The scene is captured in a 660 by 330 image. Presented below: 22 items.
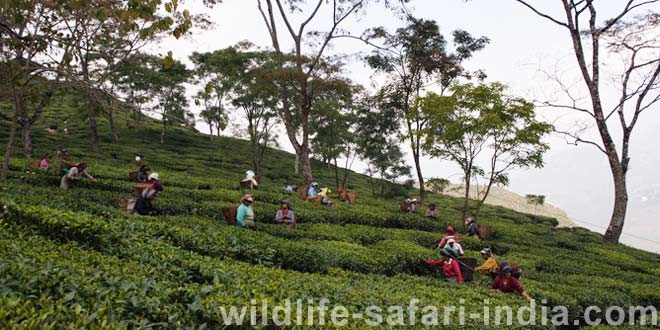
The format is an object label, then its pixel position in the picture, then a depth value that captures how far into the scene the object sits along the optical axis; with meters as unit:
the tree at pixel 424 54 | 27.67
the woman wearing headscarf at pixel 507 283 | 10.42
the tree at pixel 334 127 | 42.09
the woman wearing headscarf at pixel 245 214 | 13.40
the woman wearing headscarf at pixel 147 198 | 13.20
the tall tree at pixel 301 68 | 25.30
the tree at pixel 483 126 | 19.67
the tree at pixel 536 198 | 49.49
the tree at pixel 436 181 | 25.10
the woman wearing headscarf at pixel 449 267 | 11.89
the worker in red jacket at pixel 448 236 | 13.06
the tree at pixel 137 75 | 35.20
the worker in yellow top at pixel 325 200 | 21.14
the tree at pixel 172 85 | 39.72
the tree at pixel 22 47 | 6.84
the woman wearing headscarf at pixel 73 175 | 14.96
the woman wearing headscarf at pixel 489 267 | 11.42
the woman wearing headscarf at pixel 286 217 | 15.23
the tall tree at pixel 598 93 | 22.97
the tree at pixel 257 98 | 27.72
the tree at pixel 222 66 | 33.97
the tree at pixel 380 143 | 35.00
